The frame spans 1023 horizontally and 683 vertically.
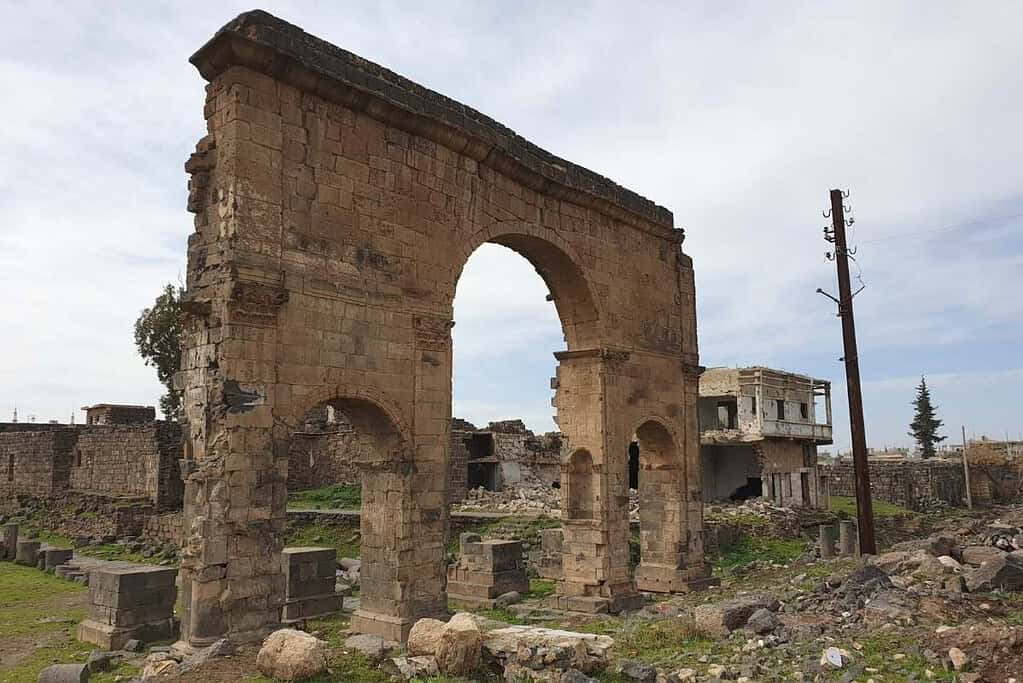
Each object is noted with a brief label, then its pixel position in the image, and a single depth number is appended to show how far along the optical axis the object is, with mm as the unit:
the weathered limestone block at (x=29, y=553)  18547
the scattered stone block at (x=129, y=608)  10820
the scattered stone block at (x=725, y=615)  9250
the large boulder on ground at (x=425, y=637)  7965
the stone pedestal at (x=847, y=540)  18312
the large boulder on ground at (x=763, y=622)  8961
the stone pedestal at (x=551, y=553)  16125
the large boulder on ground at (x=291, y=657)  7219
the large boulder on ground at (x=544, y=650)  7574
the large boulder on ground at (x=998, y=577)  9781
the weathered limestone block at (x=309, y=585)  12242
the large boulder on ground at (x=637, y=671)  7422
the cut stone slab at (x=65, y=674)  8070
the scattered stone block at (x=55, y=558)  17438
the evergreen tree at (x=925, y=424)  59000
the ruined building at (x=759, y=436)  29484
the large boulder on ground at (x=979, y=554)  11836
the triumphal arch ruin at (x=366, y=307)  8625
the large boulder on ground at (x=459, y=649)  7645
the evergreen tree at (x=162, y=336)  32375
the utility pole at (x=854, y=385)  15719
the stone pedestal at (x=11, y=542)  19375
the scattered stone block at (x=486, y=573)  13914
